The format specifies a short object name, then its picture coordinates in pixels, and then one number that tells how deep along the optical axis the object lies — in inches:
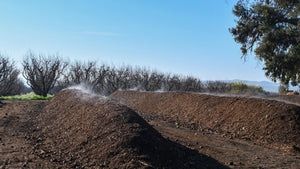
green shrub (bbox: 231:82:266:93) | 1852.9
